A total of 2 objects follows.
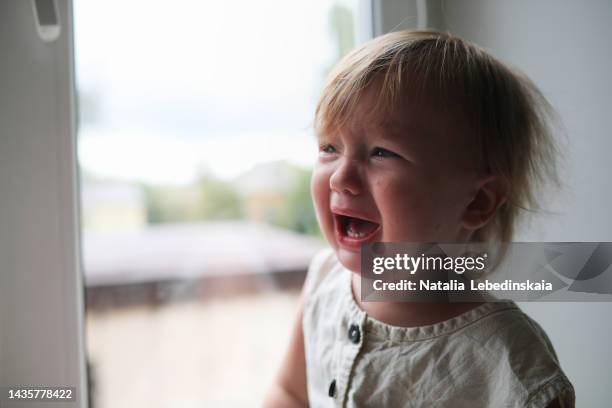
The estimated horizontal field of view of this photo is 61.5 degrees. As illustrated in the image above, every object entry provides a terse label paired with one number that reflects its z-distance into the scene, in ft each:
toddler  1.53
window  2.12
